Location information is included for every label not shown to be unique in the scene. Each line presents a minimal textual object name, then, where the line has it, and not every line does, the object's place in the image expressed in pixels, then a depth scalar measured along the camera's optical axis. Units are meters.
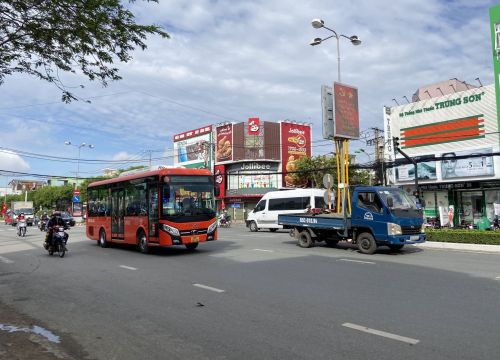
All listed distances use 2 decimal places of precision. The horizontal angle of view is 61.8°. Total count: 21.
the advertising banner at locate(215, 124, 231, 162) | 55.13
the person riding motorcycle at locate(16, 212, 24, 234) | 27.64
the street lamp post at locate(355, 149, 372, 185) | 42.69
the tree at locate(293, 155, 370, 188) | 48.44
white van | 25.95
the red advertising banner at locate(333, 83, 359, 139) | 19.67
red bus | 14.19
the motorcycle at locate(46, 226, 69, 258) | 15.08
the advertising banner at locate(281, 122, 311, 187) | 53.75
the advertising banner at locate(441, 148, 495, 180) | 24.31
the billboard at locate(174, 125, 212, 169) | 58.94
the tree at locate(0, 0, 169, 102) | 6.12
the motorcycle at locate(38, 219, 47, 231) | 34.09
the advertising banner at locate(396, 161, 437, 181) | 27.31
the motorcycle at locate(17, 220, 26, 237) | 27.75
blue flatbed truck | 13.66
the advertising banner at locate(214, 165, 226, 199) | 54.78
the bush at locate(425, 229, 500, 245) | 16.64
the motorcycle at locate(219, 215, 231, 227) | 37.41
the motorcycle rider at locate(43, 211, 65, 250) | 15.48
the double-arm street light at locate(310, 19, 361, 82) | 18.92
